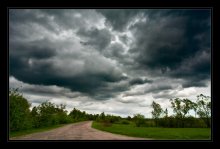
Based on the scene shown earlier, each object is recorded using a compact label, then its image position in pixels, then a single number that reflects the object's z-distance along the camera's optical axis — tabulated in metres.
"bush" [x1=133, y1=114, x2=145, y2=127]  23.75
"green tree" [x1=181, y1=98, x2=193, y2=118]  22.68
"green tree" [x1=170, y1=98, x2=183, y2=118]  22.41
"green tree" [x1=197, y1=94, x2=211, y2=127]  21.44
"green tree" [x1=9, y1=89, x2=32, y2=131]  14.21
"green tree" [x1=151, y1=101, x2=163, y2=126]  23.81
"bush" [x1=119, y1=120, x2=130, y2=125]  31.24
